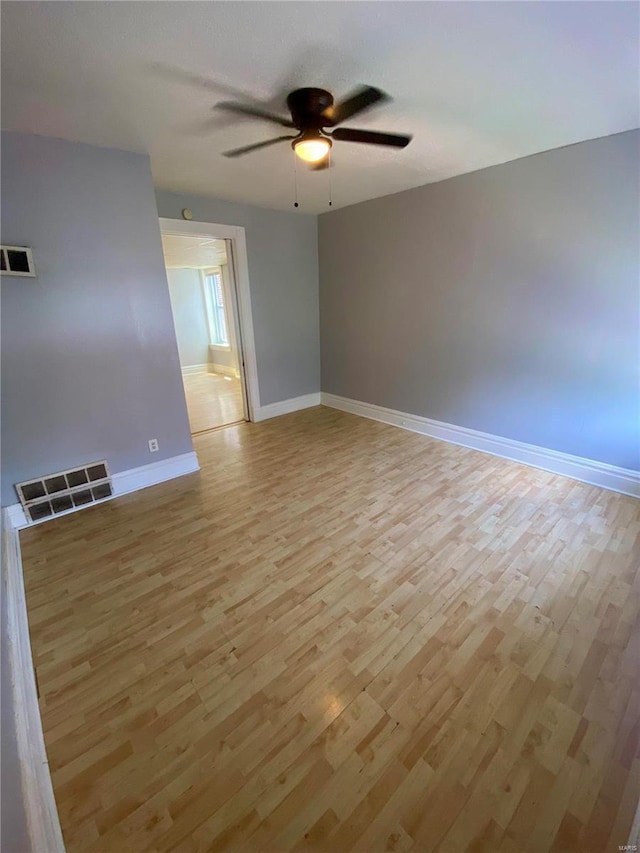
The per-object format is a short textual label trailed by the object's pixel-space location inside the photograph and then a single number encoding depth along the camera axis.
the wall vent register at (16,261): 2.16
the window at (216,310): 7.56
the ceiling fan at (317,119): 1.73
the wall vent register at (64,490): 2.49
